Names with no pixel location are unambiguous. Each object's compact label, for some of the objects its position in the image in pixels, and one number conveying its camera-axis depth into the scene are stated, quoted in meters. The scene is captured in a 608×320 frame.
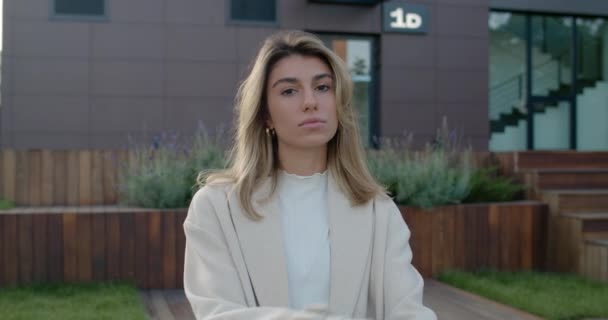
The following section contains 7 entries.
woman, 1.75
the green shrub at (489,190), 6.14
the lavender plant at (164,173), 5.39
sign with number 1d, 10.68
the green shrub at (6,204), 5.61
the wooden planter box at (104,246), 4.90
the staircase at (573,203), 5.40
